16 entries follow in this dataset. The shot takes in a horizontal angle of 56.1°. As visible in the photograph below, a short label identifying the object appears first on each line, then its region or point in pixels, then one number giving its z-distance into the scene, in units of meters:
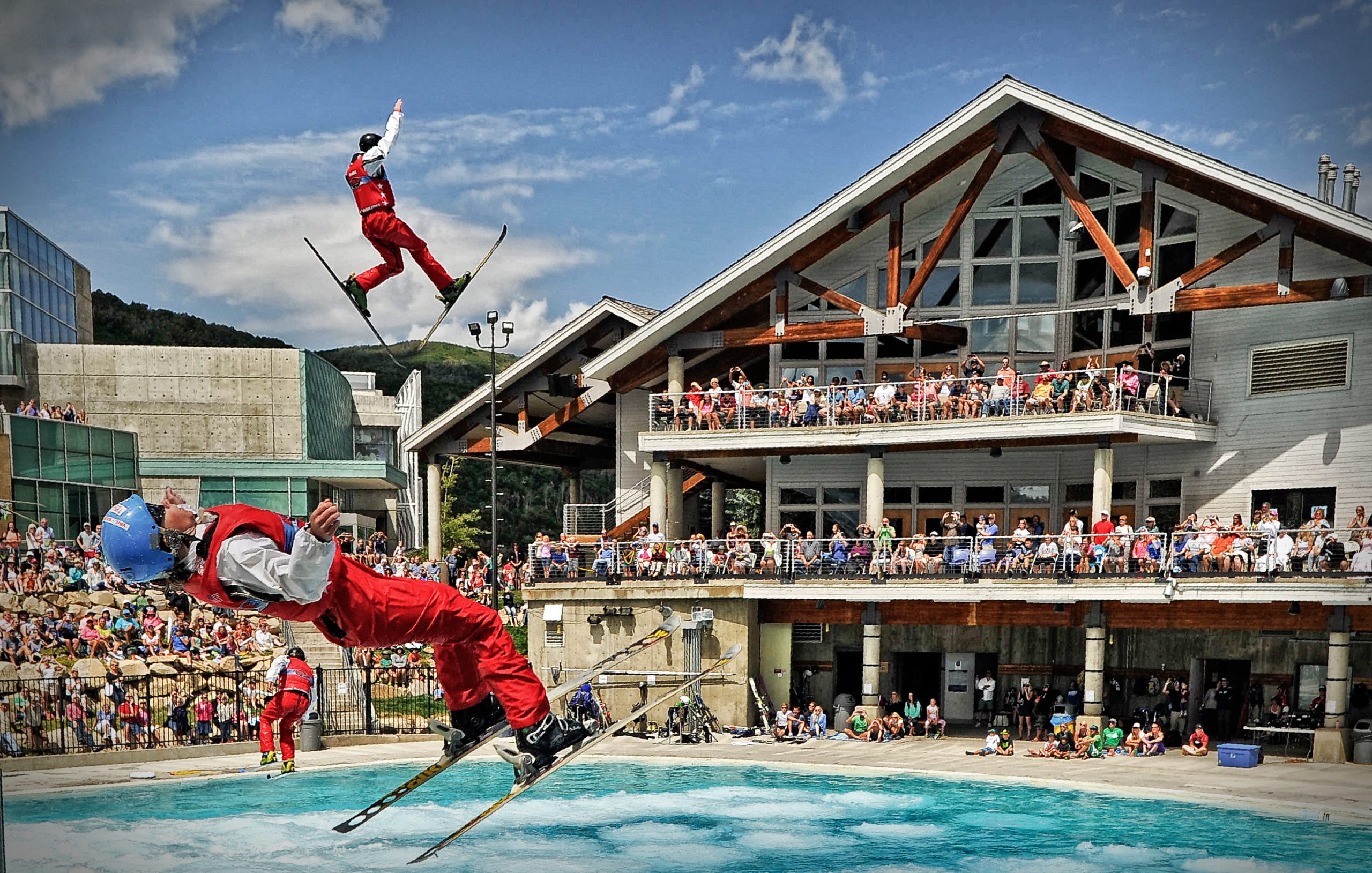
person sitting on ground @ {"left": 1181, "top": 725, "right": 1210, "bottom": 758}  22.56
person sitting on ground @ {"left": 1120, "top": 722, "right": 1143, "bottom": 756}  22.84
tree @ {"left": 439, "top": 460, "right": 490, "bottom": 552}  45.88
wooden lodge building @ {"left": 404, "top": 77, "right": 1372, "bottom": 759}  23.80
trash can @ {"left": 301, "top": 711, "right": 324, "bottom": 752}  23.00
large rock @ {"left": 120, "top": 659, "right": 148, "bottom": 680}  21.69
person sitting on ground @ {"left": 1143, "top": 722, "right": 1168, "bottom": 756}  22.73
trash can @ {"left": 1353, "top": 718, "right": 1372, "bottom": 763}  21.58
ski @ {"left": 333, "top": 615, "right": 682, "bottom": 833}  9.27
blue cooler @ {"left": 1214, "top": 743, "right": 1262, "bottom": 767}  21.11
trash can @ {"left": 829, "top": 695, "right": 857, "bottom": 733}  26.56
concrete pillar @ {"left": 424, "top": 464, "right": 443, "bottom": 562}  31.64
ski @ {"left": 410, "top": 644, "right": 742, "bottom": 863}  8.88
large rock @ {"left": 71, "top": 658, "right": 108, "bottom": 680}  21.34
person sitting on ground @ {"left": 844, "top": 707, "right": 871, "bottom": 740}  25.61
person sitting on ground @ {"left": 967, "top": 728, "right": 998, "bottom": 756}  22.89
